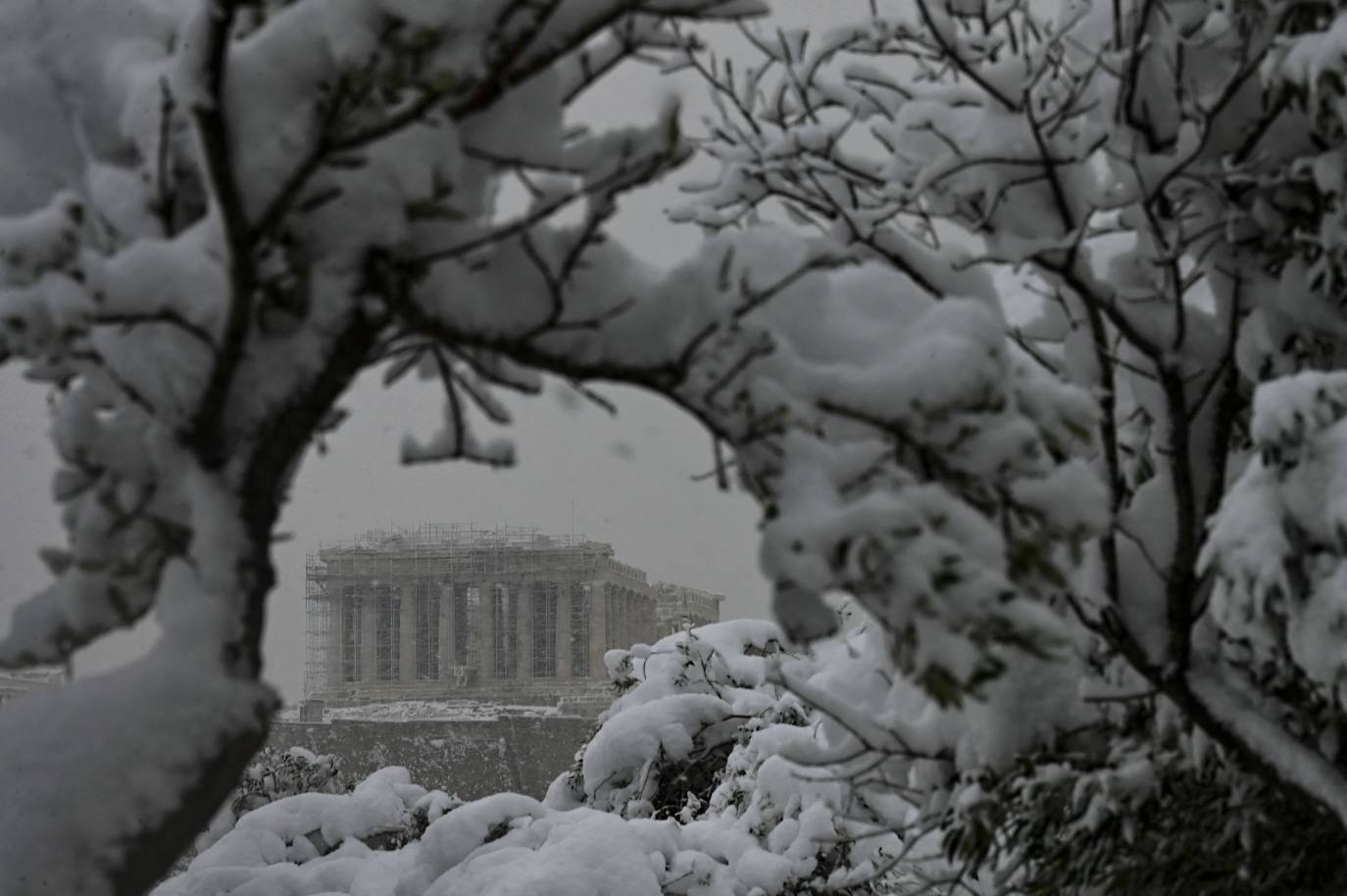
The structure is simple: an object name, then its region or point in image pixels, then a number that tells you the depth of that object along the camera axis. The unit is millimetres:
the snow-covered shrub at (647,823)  15055
